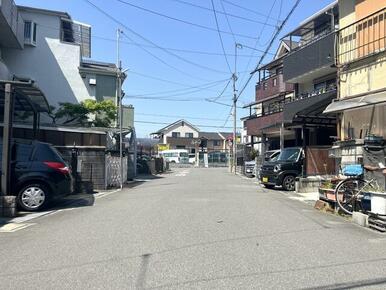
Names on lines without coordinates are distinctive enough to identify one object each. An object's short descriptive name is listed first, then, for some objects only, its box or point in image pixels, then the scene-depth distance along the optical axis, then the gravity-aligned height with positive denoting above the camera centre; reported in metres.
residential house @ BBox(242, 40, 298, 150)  33.53 +4.92
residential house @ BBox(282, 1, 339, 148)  20.61 +4.56
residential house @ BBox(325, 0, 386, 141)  13.34 +2.91
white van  73.25 +0.62
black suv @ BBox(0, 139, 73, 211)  12.00 -0.42
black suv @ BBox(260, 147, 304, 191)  20.25 -0.40
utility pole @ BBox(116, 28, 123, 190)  21.27 +0.39
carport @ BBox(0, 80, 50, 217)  11.02 +0.67
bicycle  10.73 -0.64
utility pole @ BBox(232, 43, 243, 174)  44.79 +4.28
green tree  29.22 +2.93
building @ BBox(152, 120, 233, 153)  87.19 +4.24
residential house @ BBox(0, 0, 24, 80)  21.92 +7.05
